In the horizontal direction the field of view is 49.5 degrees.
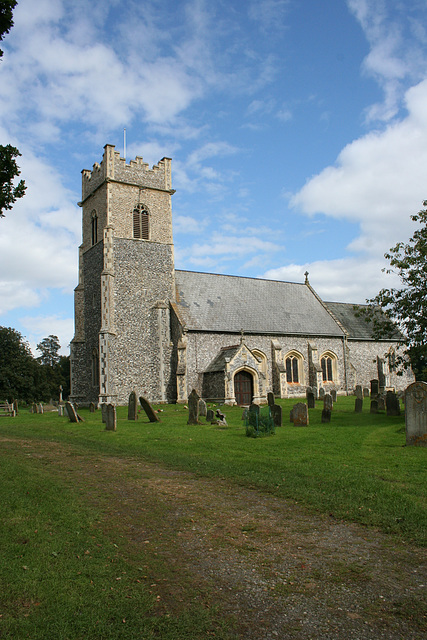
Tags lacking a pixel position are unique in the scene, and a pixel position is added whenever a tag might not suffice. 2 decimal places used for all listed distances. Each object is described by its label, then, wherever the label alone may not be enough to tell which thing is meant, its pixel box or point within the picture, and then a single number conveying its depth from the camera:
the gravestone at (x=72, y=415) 18.26
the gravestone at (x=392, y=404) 16.66
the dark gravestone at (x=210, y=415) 16.70
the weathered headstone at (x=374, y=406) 18.39
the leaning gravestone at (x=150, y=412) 16.45
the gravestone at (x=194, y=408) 15.54
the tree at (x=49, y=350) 75.25
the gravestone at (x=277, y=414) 14.62
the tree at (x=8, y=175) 9.49
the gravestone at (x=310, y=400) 20.95
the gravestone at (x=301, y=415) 14.56
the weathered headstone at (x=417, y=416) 9.84
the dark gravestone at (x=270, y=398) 20.97
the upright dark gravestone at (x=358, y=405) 19.00
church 26.89
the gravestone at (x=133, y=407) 17.80
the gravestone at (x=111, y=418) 14.59
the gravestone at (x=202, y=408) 18.05
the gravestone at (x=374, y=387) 23.55
